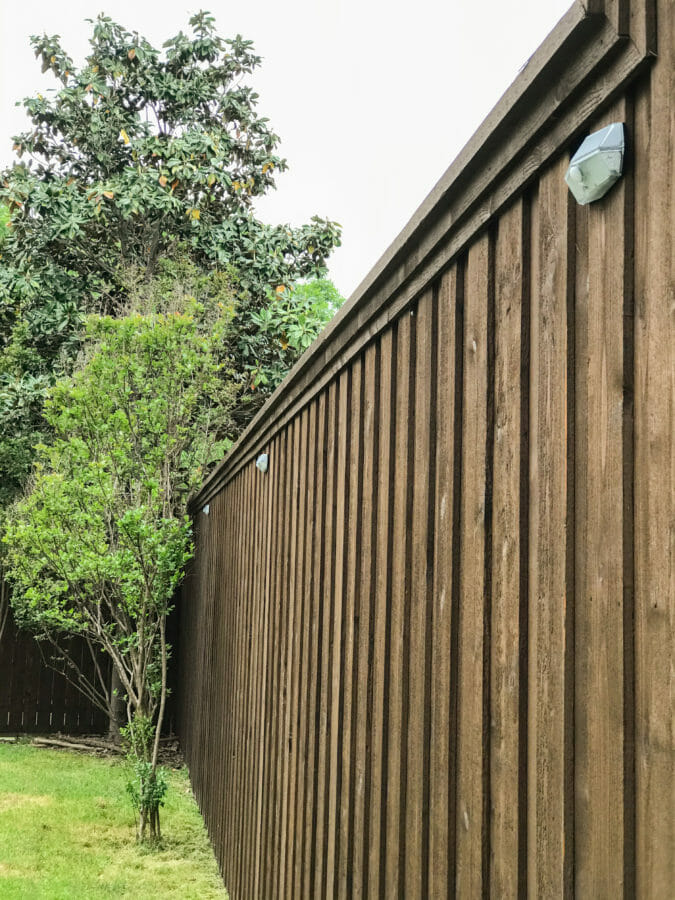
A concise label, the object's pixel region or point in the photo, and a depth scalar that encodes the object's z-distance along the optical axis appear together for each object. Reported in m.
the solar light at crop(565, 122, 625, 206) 1.18
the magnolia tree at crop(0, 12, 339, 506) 12.89
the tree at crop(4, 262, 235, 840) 6.52
